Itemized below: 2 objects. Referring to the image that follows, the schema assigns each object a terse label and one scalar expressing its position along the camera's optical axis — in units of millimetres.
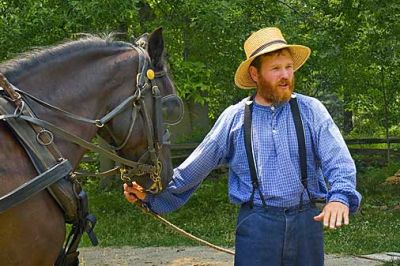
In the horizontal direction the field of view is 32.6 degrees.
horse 3014
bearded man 3445
